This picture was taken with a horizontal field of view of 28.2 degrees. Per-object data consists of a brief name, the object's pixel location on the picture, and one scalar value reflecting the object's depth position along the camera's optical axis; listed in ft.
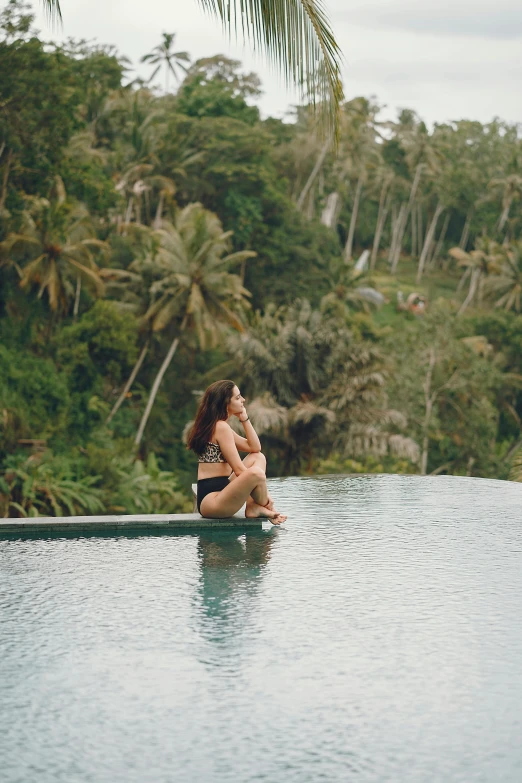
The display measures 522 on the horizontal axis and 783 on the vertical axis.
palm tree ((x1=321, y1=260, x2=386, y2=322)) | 145.28
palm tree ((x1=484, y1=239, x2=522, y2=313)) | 177.37
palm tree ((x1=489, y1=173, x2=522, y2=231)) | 213.66
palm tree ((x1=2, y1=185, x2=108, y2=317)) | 103.60
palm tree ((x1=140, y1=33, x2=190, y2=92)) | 185.06
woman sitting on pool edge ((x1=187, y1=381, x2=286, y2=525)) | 23.97
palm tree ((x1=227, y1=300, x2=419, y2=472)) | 100.27
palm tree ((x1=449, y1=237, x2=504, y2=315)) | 189.57
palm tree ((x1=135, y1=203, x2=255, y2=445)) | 114.83
